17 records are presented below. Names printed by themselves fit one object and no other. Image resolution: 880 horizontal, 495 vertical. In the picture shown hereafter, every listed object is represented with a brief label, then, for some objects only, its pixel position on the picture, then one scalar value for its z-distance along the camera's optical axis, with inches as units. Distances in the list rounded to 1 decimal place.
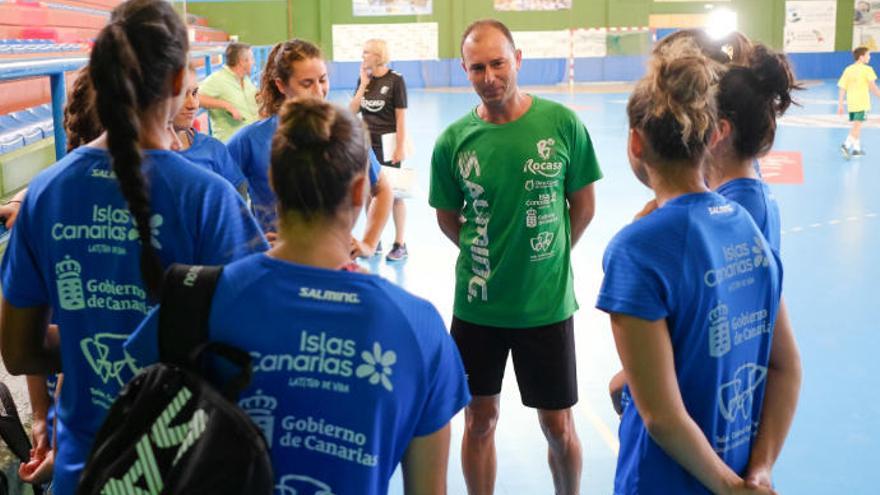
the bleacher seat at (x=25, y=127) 141.6
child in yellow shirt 491.2
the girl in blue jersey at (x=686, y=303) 65.1
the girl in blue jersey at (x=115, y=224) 64.2
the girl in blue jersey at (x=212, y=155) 109.7
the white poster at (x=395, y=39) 1075.3
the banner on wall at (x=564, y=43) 1081.4
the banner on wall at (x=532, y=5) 1075.3
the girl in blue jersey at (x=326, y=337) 55.4
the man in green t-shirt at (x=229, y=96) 297.4
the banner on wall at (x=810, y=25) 1094.4
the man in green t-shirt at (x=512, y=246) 122.4
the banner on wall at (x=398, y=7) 1077.1
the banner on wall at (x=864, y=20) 1091.9
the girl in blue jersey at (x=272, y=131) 131.1
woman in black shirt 291.7
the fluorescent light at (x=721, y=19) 1063.6
